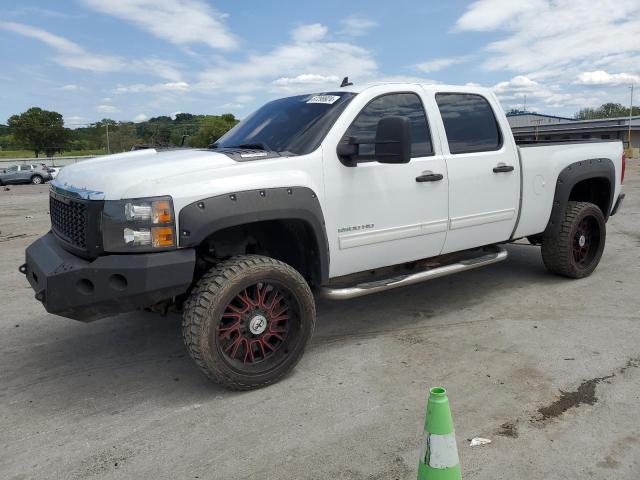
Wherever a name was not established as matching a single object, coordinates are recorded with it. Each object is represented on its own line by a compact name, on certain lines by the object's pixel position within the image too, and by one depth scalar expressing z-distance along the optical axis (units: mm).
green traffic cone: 2115
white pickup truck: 3088
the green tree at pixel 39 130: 76875
